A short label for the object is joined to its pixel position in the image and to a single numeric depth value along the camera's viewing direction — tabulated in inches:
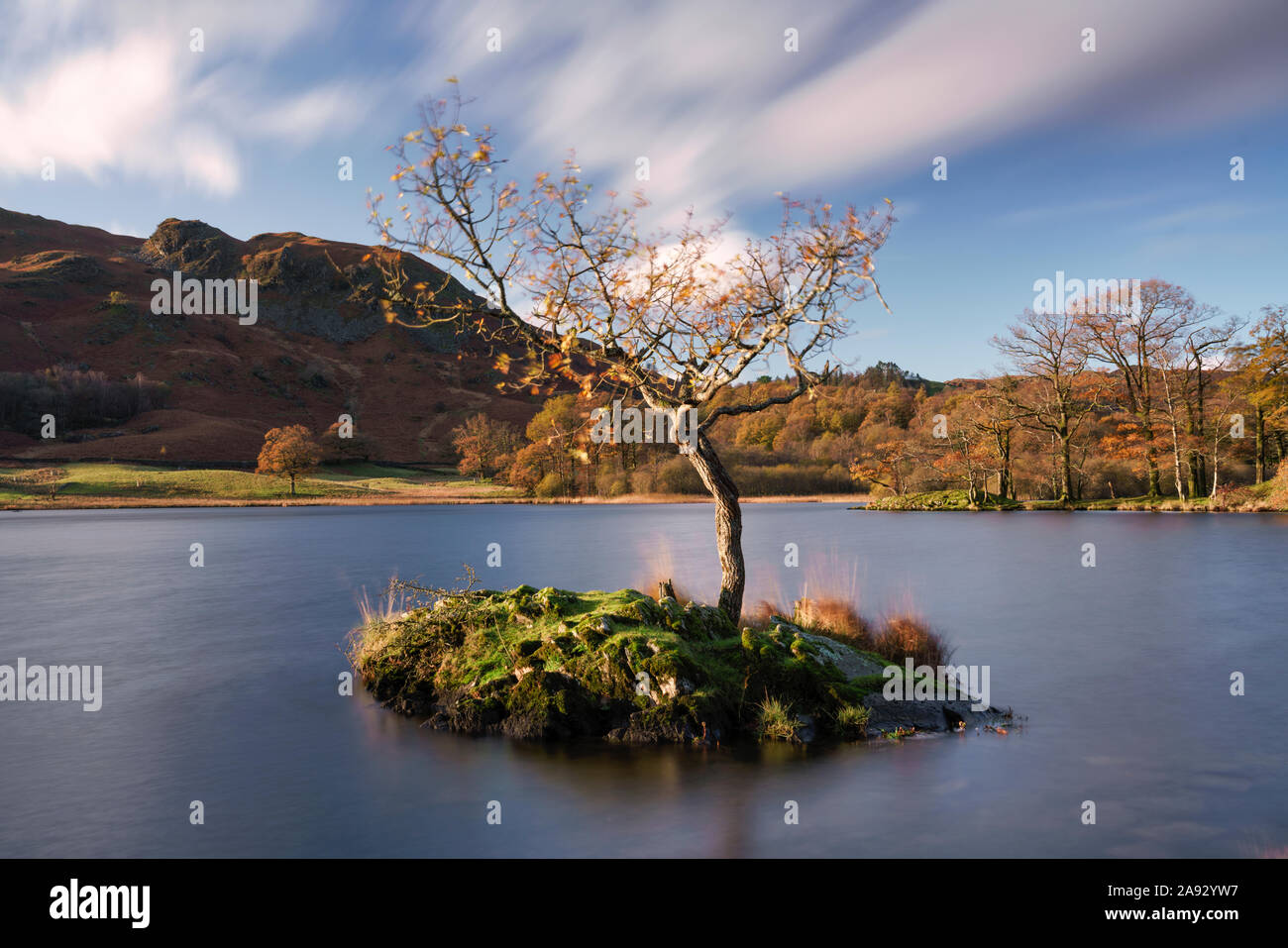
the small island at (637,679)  351.6
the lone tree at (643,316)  397.7
